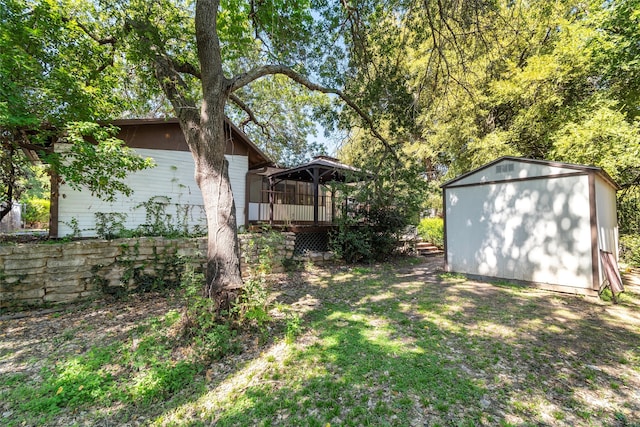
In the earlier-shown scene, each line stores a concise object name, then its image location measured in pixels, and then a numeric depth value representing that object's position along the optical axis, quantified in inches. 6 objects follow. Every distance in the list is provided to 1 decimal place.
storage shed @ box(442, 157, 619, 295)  214.1
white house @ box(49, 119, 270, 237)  292.7
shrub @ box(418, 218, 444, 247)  537.3
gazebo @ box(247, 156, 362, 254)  387.2
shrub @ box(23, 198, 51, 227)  645.3
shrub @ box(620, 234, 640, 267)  336.2
